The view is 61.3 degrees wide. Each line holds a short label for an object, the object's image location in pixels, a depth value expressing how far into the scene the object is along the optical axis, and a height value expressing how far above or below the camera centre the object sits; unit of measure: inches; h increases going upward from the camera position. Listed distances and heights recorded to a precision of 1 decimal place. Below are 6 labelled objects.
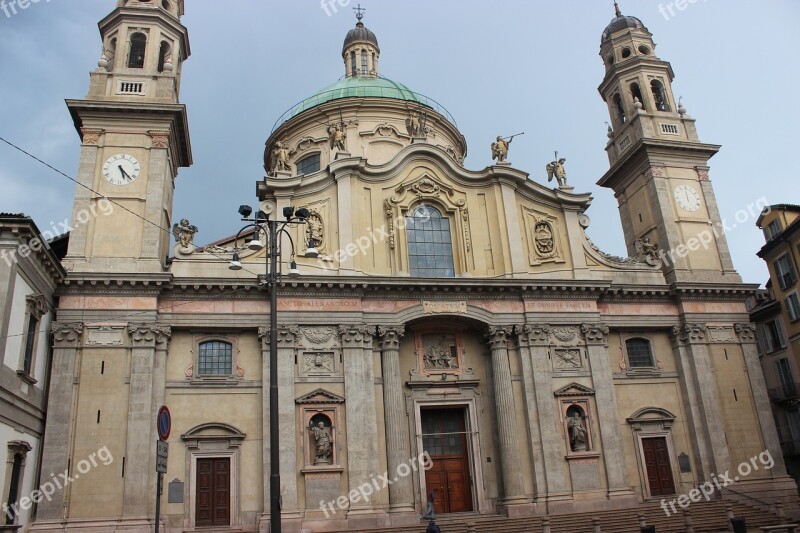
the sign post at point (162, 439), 462.0 +59.8
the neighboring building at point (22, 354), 697.0 +196.4
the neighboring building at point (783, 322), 1282.0 +312.4
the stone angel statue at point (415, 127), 1152.8 +621.5
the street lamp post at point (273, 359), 502.3 +125.4
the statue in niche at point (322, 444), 893.2 +95.0
